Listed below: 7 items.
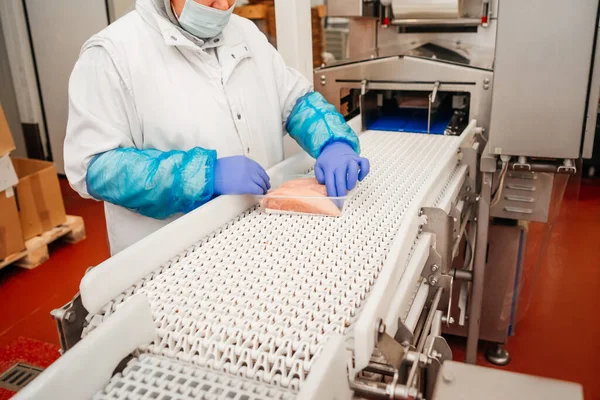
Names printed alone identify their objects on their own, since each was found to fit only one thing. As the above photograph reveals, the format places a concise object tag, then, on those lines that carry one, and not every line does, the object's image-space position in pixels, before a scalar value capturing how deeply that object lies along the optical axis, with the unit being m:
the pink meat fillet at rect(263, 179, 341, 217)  1.12
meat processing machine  0.66
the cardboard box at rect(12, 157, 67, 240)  3.12
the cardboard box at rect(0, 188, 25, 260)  2.90
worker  1.18
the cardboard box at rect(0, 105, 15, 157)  2.84
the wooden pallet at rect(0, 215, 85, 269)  3.06
